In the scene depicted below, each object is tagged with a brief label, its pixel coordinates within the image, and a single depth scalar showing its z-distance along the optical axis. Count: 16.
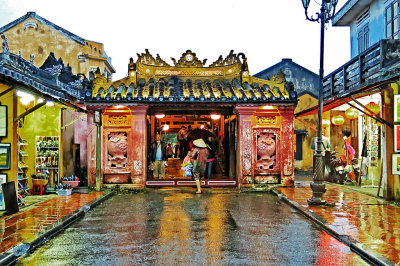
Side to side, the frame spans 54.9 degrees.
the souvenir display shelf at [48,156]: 14.85
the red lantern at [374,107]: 15.42
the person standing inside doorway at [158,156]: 17.58
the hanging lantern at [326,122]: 22.73
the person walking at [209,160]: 16.90
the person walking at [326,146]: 18.09
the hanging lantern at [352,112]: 16.78
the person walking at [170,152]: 32.41
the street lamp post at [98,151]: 15.66
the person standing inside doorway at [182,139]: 23.28
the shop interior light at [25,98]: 11.50
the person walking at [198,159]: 15.30
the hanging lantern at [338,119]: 19.27
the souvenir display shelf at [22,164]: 13.54
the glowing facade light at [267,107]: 16.68
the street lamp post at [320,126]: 11.53
